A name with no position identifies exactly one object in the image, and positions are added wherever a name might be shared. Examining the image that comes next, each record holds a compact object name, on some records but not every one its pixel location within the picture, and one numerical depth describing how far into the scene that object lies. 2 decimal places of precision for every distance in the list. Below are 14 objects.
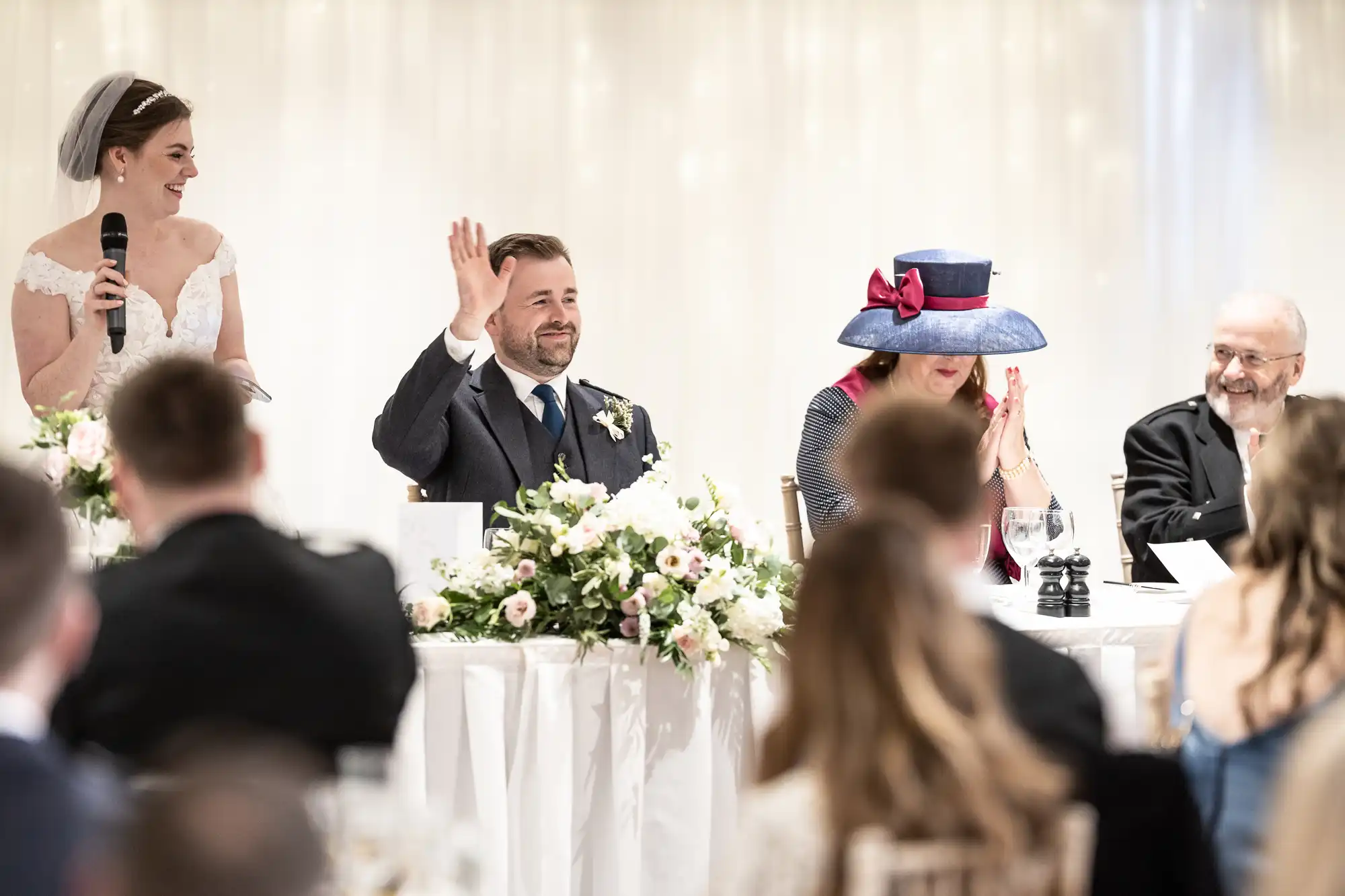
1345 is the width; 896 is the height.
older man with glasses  8.71
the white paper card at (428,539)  6.27
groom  7.87
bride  8.12
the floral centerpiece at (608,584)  6.01
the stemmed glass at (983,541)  6.14
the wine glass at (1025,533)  6.68
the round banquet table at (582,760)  5.93
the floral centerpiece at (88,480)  5.84
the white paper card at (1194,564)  7.02
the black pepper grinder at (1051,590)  6.70
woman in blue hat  8.12
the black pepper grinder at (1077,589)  6.64
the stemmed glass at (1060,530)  6.79
